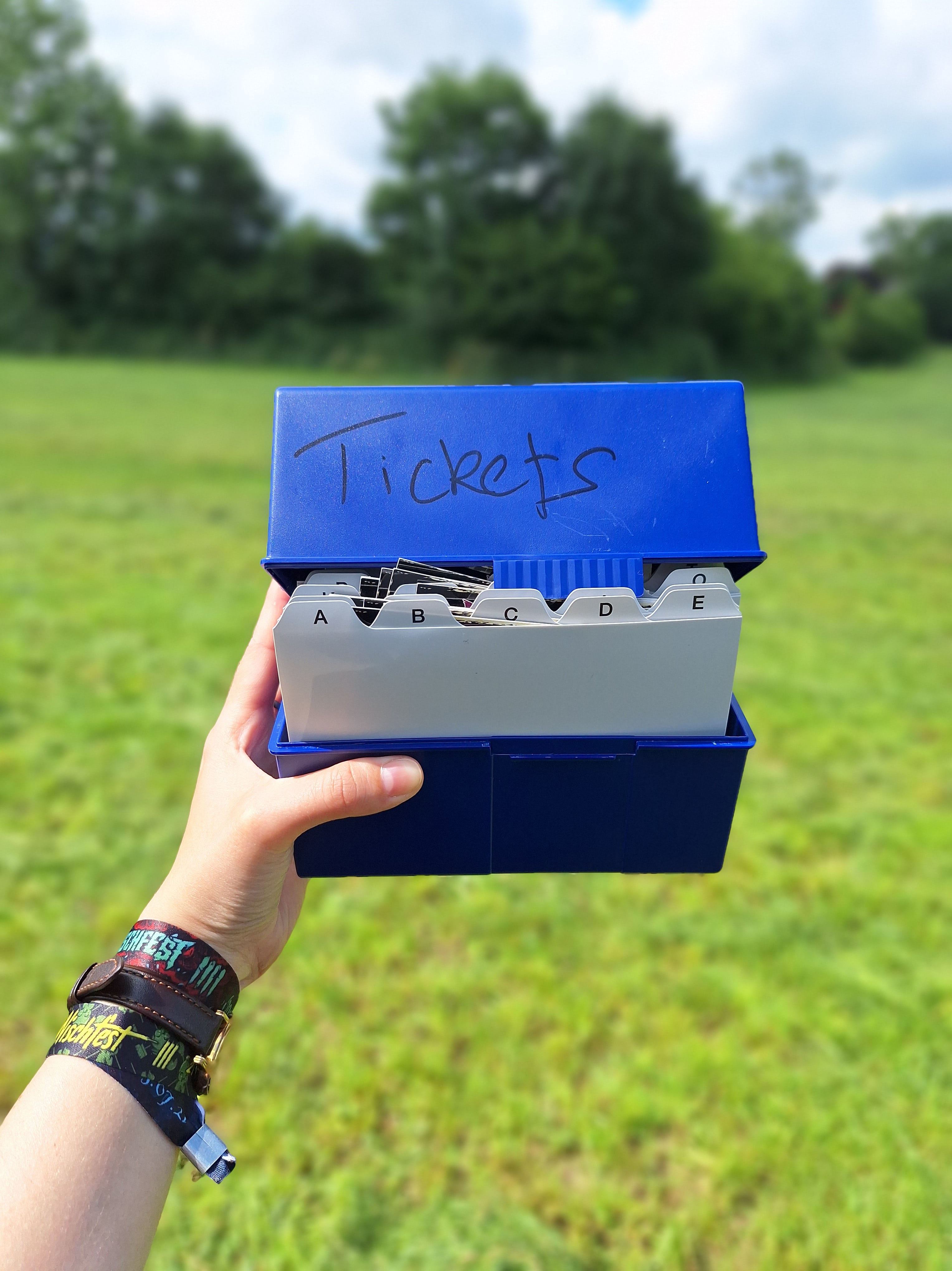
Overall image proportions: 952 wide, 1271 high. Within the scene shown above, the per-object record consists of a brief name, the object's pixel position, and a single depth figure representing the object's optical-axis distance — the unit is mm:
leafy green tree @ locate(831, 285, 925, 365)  40250
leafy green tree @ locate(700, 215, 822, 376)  29500
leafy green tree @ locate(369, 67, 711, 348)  24609
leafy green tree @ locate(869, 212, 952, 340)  51938
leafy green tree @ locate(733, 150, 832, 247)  42344
